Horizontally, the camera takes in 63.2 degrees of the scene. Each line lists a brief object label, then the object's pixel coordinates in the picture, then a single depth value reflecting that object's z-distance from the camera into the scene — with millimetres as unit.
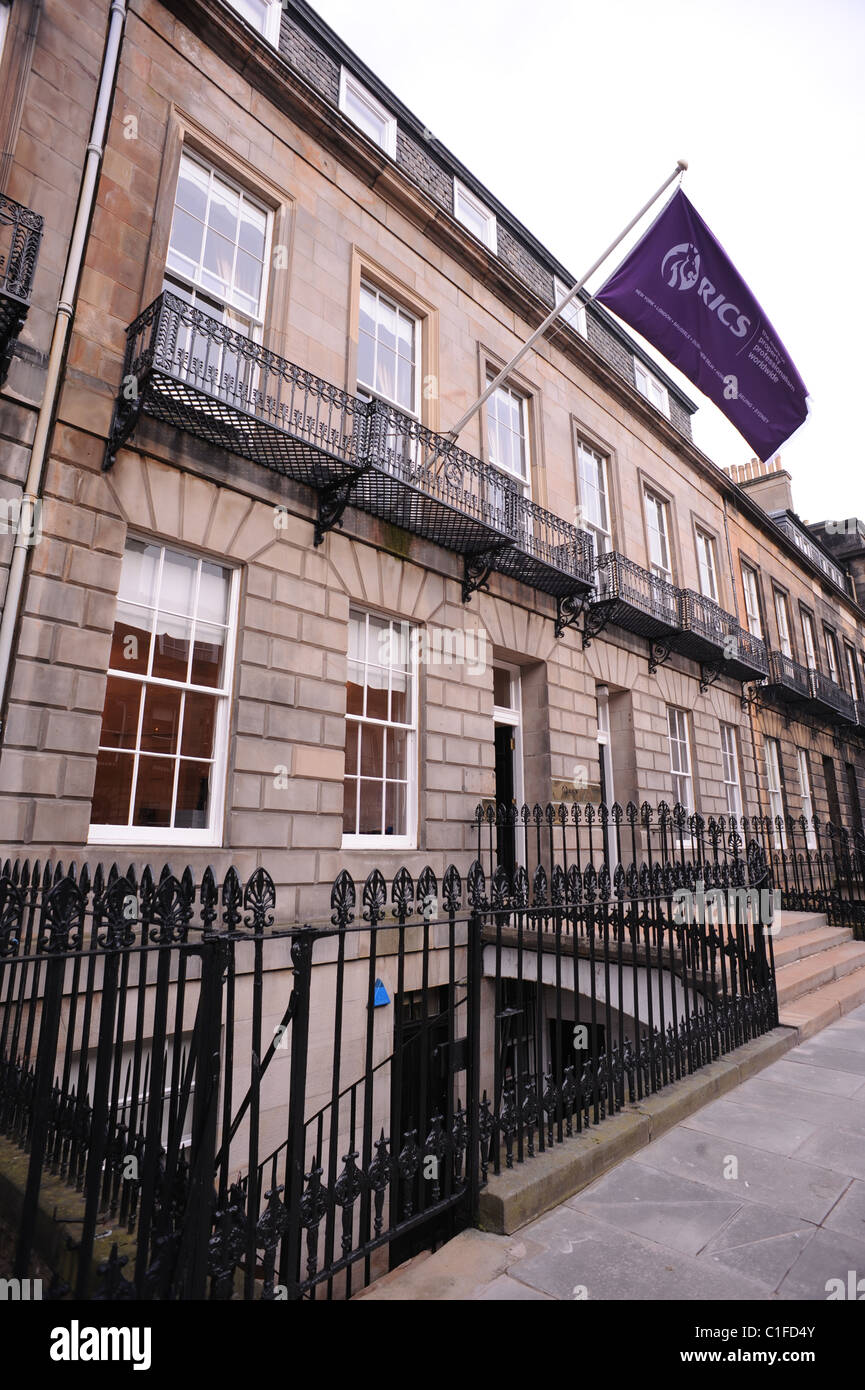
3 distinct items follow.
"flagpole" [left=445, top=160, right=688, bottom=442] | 9523
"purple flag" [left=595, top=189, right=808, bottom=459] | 9969
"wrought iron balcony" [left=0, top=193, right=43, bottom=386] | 5902
